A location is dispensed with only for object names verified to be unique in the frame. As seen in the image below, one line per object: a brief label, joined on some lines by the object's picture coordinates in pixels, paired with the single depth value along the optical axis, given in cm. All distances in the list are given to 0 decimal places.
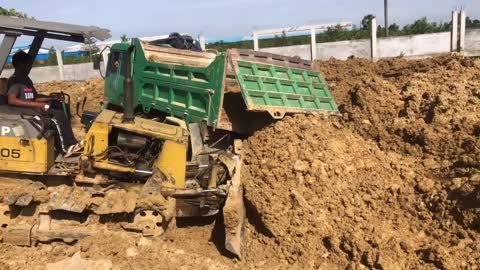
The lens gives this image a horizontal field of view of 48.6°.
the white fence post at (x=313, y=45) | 1673
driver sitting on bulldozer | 586
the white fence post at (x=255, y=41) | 1774
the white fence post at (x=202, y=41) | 1827
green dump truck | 689
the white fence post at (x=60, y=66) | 1944
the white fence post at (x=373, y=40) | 1598
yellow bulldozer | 560
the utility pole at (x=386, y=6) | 3510
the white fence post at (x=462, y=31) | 1493
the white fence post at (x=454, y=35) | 1509
